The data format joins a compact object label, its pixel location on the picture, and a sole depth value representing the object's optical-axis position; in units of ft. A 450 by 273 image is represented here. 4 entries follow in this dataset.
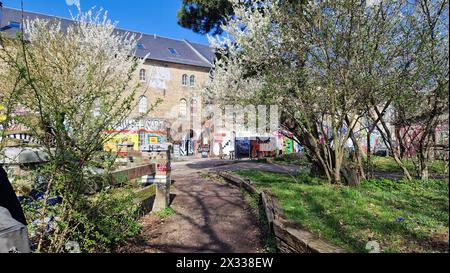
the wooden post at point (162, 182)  22.18
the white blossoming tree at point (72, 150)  11.09
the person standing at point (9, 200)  8.93
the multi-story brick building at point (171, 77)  107.86
